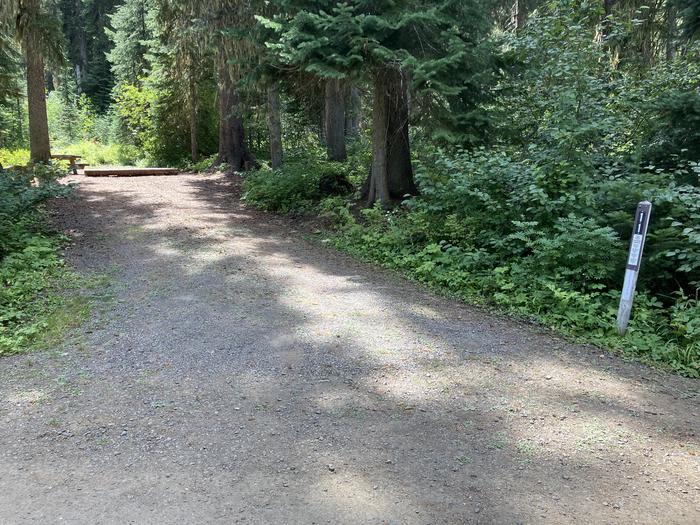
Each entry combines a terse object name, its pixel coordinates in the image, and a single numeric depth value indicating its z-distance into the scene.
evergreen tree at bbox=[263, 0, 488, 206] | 8.17
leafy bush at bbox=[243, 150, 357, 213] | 12.66
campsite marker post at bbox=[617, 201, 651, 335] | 5.29
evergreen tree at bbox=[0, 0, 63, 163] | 13.95
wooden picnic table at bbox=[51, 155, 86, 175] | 19.38
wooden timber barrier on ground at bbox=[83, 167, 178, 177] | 18.94
